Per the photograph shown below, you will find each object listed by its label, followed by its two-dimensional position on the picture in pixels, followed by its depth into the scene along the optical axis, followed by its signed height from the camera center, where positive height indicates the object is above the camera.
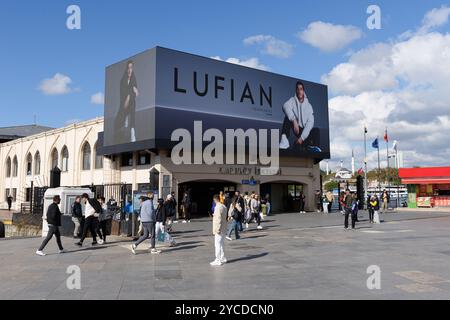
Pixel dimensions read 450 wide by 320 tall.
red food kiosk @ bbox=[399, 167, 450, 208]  41.91 +0.85
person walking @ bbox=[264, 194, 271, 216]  30.00 -0.99
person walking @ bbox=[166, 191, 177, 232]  15.95 -0.60
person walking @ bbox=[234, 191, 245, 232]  16.48 -0.43
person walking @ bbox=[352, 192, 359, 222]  19.58 -0.58
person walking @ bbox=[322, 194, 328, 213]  35.09 -0.85
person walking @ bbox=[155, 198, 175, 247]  13.88 -0.98
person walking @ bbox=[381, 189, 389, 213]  34.58 -0.45
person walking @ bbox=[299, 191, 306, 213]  36.57 -0.79
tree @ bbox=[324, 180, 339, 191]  119.59 +2.61
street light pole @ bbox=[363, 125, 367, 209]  44.25 +3.34
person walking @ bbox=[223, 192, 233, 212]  19.66 -0.32
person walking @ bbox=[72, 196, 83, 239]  15.12 -0.68
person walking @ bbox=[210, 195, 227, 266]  10.38 -0.87
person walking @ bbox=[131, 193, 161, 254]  12.34 -0.75
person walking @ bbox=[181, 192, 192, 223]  25.06 -0.68
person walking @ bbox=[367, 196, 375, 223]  23.25 -0.85
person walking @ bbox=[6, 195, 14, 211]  45.84 -0.73
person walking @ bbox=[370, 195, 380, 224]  22.72 -0.66
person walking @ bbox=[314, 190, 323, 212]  36.78 -0.54
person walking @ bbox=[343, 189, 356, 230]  19.34 -0.43
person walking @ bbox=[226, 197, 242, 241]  15.69 -0.85
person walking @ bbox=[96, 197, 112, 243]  14.84 -0.93
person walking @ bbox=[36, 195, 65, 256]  12.39 -0.71
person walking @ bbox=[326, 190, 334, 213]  36.00 -0.28
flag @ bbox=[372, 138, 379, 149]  45.87 +5.39
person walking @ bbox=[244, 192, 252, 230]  20.58 -0.82
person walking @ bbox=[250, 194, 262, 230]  20.34 -0.63
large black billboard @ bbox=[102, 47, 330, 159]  28.50 +7.06
